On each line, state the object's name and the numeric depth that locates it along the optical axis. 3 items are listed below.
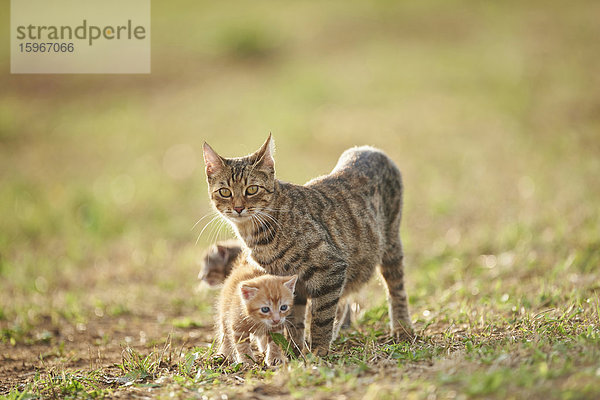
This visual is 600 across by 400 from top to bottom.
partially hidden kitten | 11.76
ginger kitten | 8.24
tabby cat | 8.54
